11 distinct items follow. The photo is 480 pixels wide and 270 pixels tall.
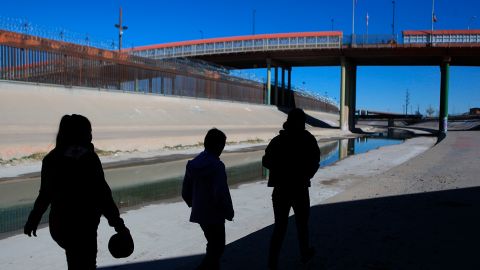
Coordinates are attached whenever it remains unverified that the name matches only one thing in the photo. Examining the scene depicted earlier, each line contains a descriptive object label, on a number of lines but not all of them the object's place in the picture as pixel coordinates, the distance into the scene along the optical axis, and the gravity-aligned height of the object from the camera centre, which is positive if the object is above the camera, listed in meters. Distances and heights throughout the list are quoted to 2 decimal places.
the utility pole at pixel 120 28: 50.38 +10.79
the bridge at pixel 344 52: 58.53 +10.18
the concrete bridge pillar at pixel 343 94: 63.88 +4.31
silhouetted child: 4.34 -0.77
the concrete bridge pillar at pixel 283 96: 73.44 +4.33
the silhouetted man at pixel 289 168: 4.82 -0.52
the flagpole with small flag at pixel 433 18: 65.70 +16.15
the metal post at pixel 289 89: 74.31 +5.83
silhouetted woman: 3.38 -0.60
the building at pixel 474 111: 132.99 +4.24
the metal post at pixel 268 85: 66.94 +5.65
